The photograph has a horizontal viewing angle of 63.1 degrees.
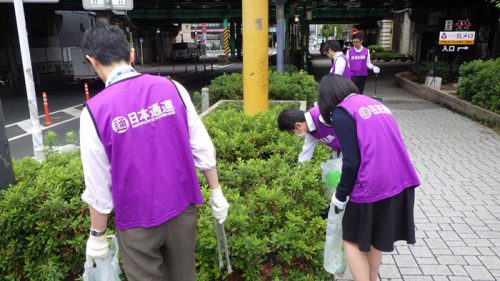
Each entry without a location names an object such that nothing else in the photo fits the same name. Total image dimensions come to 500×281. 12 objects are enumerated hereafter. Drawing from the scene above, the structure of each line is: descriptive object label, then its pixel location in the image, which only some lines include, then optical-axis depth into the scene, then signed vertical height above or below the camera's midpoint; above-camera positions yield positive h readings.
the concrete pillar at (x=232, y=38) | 45.44 +0.71
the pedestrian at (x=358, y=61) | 8.51 -0.37
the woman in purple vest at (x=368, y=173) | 2.42 -0.76
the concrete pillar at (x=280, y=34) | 11.39 +0.28
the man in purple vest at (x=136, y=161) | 1.92 -0.55
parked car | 46.06 -0.75
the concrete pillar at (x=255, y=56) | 6.04 -0.18
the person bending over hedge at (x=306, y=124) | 3.29 -0.64
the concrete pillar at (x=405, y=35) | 37.14 +0.62
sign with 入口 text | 12.84 +0.14
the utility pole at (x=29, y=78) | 5.85 -0.46
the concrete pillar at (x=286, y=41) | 20.27 +0.15
